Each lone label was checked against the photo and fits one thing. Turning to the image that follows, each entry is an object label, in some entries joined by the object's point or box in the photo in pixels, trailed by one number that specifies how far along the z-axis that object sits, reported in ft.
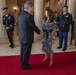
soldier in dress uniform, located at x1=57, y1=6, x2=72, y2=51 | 20.31
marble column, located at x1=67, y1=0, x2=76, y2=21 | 29.01
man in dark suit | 13.62
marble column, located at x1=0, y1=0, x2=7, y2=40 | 26.19
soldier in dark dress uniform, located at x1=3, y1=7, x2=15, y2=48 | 21.95
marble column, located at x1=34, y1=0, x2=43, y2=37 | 28.35
